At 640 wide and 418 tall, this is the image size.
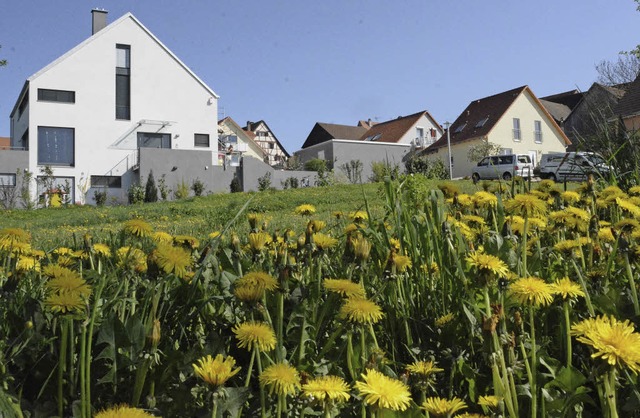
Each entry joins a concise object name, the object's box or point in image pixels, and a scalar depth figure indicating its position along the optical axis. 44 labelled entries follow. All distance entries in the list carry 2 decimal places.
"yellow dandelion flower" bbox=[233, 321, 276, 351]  0.90
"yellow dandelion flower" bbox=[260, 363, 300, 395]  0.81
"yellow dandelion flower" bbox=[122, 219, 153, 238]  1.41
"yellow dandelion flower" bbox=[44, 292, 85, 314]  0.92
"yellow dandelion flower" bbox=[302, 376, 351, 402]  0.76
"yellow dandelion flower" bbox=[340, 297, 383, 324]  0.96
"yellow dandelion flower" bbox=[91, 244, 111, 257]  1.69
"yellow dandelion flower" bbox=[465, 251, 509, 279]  1.04
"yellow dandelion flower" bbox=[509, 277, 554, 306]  0.97
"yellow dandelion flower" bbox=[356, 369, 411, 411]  0.73
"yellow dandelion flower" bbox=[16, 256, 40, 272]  1.52
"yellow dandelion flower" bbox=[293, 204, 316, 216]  2.21
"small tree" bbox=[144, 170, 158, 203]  22.75
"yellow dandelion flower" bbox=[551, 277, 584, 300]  1.01
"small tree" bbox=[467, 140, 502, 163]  33.97
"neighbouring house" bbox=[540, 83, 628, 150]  33.97
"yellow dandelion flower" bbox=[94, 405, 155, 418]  0.69
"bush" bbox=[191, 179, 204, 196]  24.52
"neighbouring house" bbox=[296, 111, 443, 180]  38.19
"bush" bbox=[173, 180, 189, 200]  22.85
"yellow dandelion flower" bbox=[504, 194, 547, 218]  1.46
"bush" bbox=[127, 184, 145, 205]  21.68
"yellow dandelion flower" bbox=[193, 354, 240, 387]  0.76
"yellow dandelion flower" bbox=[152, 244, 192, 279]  1.07
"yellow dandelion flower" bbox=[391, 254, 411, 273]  1.31
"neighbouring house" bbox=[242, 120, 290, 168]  62.56
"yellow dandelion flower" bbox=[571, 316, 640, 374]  0.75
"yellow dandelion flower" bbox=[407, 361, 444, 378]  0.98
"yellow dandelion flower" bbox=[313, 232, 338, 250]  1.52
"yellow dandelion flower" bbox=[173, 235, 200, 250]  1.68
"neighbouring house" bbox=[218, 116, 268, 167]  49.47
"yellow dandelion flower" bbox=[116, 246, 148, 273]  1.27
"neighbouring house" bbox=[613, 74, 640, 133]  21.08
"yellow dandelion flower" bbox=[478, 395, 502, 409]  0.88
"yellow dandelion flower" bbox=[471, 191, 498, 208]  2.01
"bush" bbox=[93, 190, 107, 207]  21.97
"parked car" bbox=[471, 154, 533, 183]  27.17
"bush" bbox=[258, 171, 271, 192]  23.26
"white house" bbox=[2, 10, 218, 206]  25.80
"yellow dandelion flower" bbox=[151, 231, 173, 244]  1.69
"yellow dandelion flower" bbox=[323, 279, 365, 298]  1.07
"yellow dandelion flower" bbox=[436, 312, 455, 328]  1.25
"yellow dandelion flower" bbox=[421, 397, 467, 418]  0.80
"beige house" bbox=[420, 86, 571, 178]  36.16
